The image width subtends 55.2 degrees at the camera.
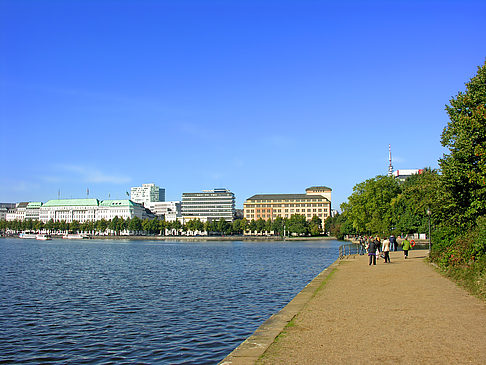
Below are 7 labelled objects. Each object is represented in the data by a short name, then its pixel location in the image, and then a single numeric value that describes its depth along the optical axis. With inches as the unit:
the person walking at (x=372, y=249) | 1515.7
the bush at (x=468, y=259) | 865.5
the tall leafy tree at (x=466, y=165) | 1206.9
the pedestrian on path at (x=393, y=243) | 2474.2
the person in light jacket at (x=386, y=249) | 1609.3
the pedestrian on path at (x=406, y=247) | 1829.5
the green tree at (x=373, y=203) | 3691.9
